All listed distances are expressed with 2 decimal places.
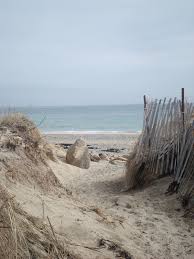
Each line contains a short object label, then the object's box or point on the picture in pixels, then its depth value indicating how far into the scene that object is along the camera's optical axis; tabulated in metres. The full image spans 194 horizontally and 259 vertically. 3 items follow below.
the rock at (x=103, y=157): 12.39
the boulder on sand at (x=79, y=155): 10.25
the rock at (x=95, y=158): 11.78
